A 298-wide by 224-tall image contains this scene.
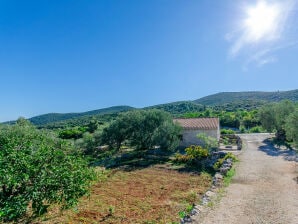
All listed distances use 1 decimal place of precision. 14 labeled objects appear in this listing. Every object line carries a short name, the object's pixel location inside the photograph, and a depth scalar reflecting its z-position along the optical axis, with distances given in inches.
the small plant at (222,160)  755.4
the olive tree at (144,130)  1042.3
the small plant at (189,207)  434.3
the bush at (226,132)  1707.7
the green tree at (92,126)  2229.7
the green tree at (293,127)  644.1
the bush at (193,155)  861.2
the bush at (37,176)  279.4
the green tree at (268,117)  1259.8
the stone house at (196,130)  1206.3
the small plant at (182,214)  407.8
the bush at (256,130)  1963.2
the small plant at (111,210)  439.5
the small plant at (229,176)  544.0
